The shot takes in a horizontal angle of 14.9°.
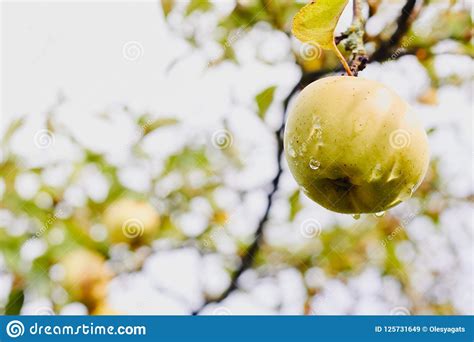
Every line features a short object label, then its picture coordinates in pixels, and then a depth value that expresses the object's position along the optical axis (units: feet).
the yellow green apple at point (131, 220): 3.50
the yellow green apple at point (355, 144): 2.64
